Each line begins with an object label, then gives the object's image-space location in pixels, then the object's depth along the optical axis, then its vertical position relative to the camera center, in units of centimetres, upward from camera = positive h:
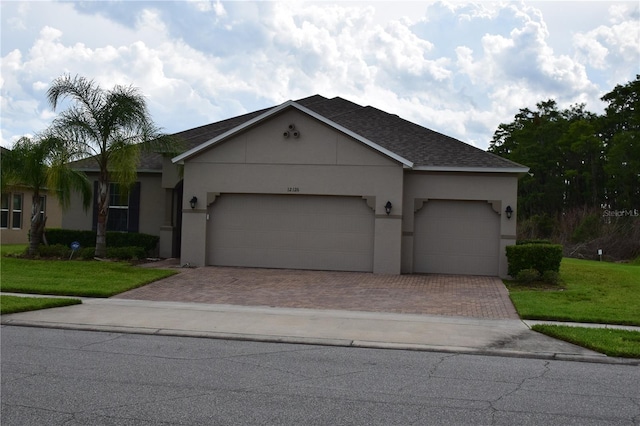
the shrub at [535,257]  1725 -74
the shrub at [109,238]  2175 -70
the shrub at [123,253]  2038 -110
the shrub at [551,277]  1688 -124
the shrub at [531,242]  1978 -35
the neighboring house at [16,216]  3138 -1
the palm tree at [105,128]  1997 +290
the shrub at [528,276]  1706 -124
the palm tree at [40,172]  1988 +145
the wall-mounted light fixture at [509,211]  1934 +58
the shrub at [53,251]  2064 -111
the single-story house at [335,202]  1945 +74
